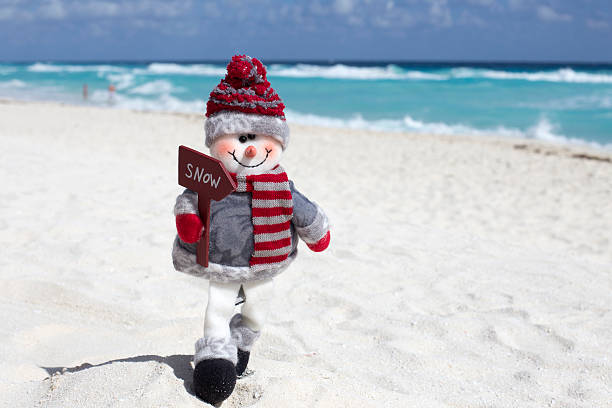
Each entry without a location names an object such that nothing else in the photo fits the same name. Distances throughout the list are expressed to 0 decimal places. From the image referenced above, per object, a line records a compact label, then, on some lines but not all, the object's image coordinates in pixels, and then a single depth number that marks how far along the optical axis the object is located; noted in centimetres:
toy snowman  206
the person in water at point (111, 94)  2116
